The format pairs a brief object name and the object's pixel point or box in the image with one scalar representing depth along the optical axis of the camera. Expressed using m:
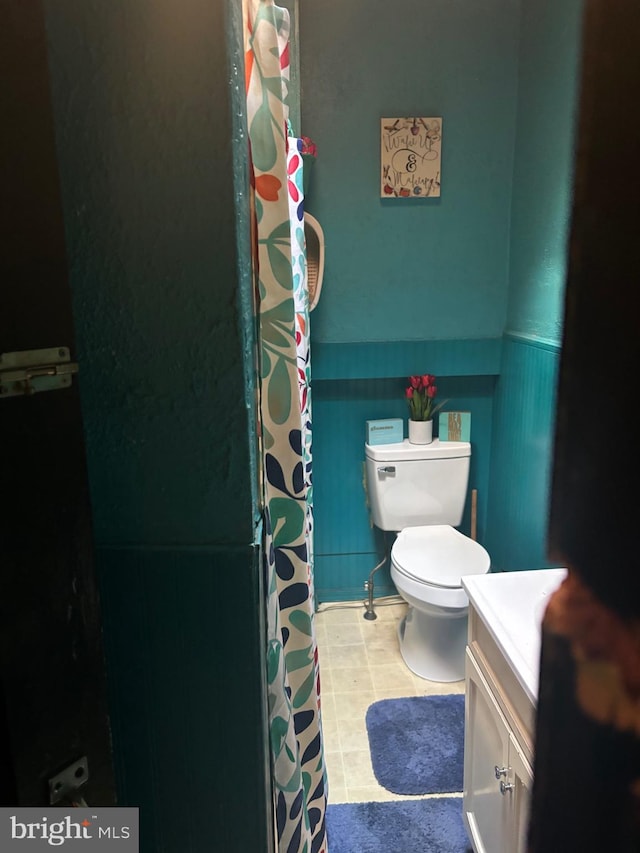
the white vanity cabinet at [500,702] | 1.17
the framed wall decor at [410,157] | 2.35
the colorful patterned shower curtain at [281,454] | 0.94
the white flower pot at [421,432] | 2.53
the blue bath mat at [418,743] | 1.85
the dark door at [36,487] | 0.58
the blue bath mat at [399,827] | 1.64
